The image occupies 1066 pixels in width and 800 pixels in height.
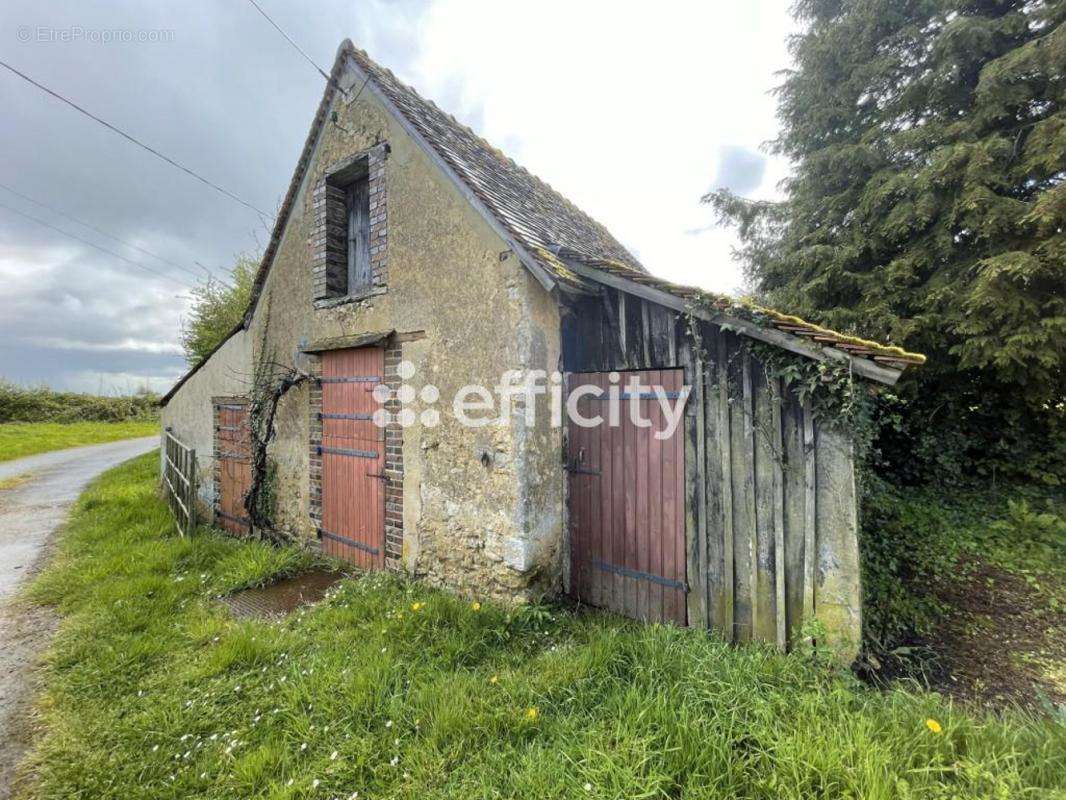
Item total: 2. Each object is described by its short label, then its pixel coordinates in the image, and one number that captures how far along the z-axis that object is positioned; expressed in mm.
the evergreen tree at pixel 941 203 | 5746
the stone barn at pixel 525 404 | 3381
